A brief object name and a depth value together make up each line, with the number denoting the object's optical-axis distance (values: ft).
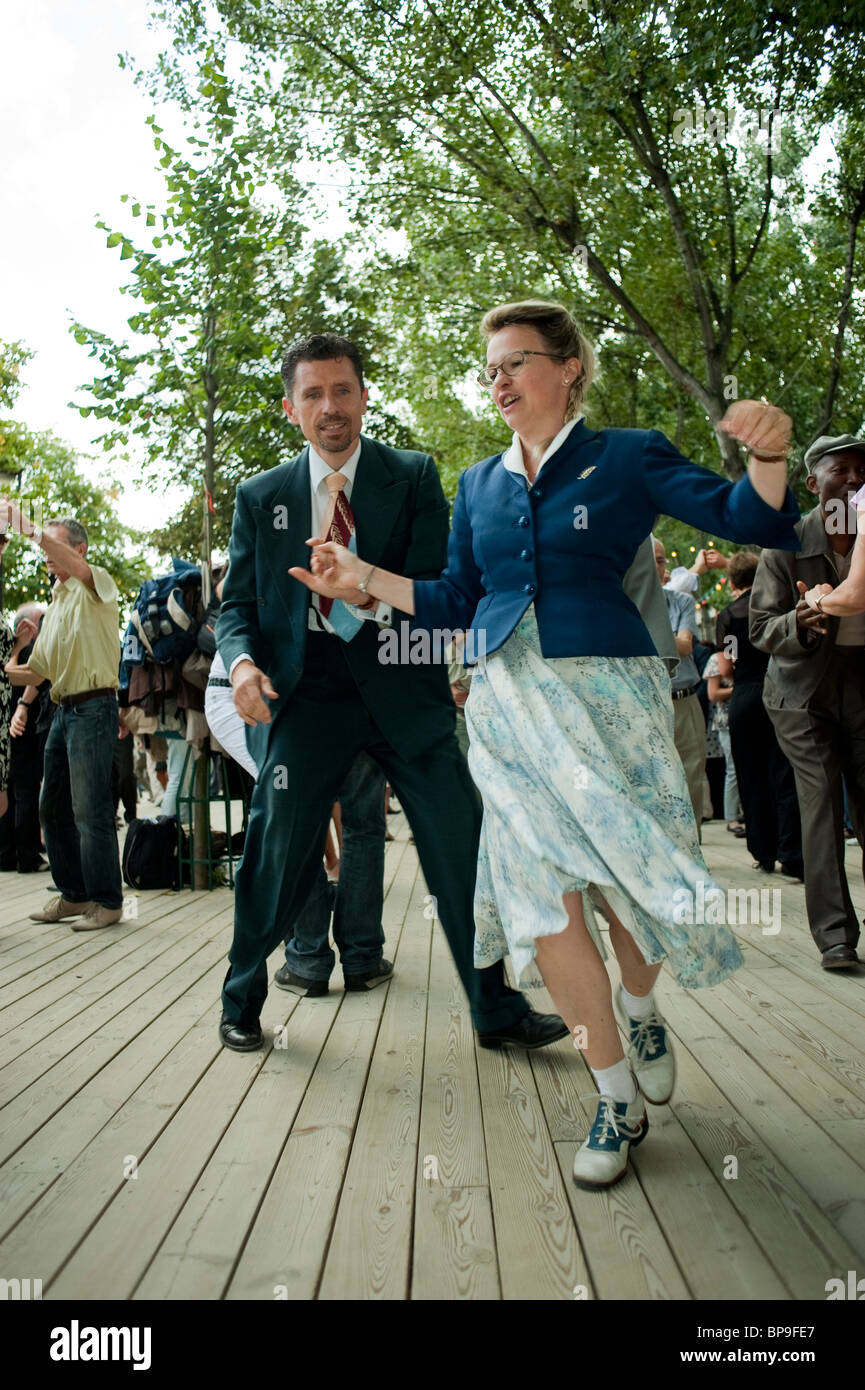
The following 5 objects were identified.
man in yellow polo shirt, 24.61
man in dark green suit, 13.75
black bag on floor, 31.42
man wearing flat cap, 17.89
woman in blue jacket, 9.67
